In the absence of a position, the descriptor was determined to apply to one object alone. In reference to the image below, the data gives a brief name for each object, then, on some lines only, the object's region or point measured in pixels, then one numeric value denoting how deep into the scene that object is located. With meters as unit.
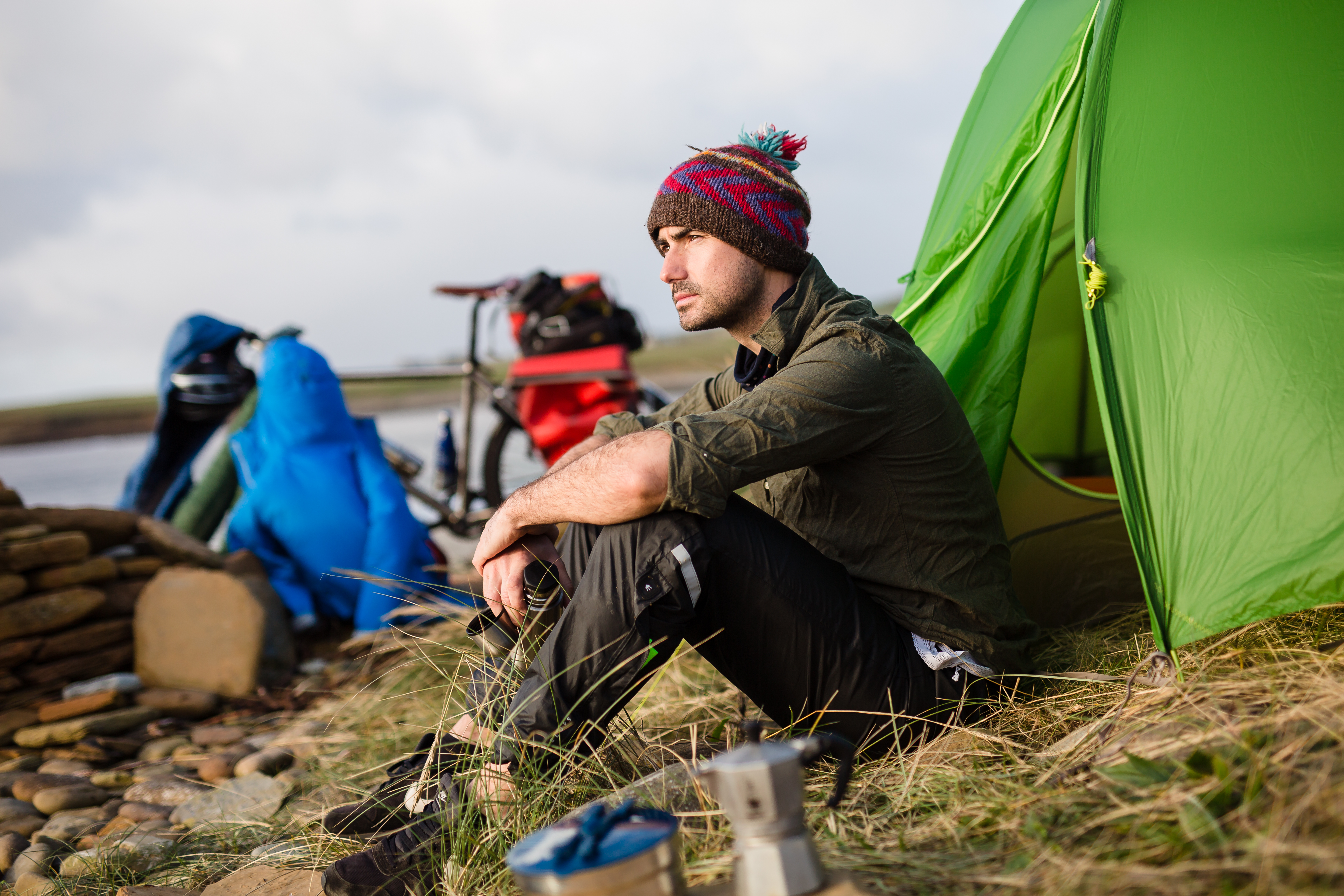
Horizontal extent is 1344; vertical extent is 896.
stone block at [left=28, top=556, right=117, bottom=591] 3.52
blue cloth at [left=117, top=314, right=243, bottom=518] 4.51
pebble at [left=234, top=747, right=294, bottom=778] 2.74
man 1.61
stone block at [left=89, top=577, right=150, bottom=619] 3.66
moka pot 1.12
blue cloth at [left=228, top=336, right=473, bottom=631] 4.00
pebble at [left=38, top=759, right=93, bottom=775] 2.93
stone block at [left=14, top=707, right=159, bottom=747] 3.15
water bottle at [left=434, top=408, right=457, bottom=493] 4.89
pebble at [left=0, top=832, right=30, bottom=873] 2.23
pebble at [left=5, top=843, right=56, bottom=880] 2.13
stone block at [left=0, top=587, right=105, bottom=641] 3.38
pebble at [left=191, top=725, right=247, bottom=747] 3.13
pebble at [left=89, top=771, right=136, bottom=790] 2.80
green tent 1.71
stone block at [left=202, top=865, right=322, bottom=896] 1.75
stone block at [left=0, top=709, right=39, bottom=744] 3.22
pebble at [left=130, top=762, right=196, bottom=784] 2.82
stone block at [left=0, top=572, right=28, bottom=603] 3.38
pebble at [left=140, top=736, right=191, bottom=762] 3.05
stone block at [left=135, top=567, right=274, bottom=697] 3.57
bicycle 4.91
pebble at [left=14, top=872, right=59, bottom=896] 2.01
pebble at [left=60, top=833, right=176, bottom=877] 2.04
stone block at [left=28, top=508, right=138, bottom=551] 3.65
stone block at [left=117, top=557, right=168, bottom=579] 3.78
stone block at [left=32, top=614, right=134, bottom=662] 3.47
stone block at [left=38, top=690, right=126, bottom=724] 3.31
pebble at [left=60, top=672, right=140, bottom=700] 3.40
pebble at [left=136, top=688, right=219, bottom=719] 3.40
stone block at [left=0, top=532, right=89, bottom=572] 3.42
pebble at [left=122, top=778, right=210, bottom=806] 2.62
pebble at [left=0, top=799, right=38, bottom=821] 2.52
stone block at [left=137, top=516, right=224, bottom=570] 3.79
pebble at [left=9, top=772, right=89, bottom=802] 2.68
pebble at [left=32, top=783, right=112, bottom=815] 2.59
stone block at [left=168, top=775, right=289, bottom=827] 2.38
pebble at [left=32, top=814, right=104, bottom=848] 2.33
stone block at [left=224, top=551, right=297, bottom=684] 3.65
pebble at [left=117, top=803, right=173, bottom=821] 2.46
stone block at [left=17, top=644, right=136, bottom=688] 3.41
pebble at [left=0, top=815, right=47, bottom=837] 2.44
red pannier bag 4.91
